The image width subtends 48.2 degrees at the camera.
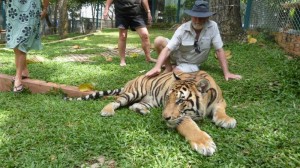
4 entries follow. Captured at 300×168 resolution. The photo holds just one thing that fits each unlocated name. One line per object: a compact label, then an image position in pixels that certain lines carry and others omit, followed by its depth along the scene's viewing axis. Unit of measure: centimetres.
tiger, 307
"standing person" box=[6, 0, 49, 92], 480
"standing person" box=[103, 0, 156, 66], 624
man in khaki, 458
